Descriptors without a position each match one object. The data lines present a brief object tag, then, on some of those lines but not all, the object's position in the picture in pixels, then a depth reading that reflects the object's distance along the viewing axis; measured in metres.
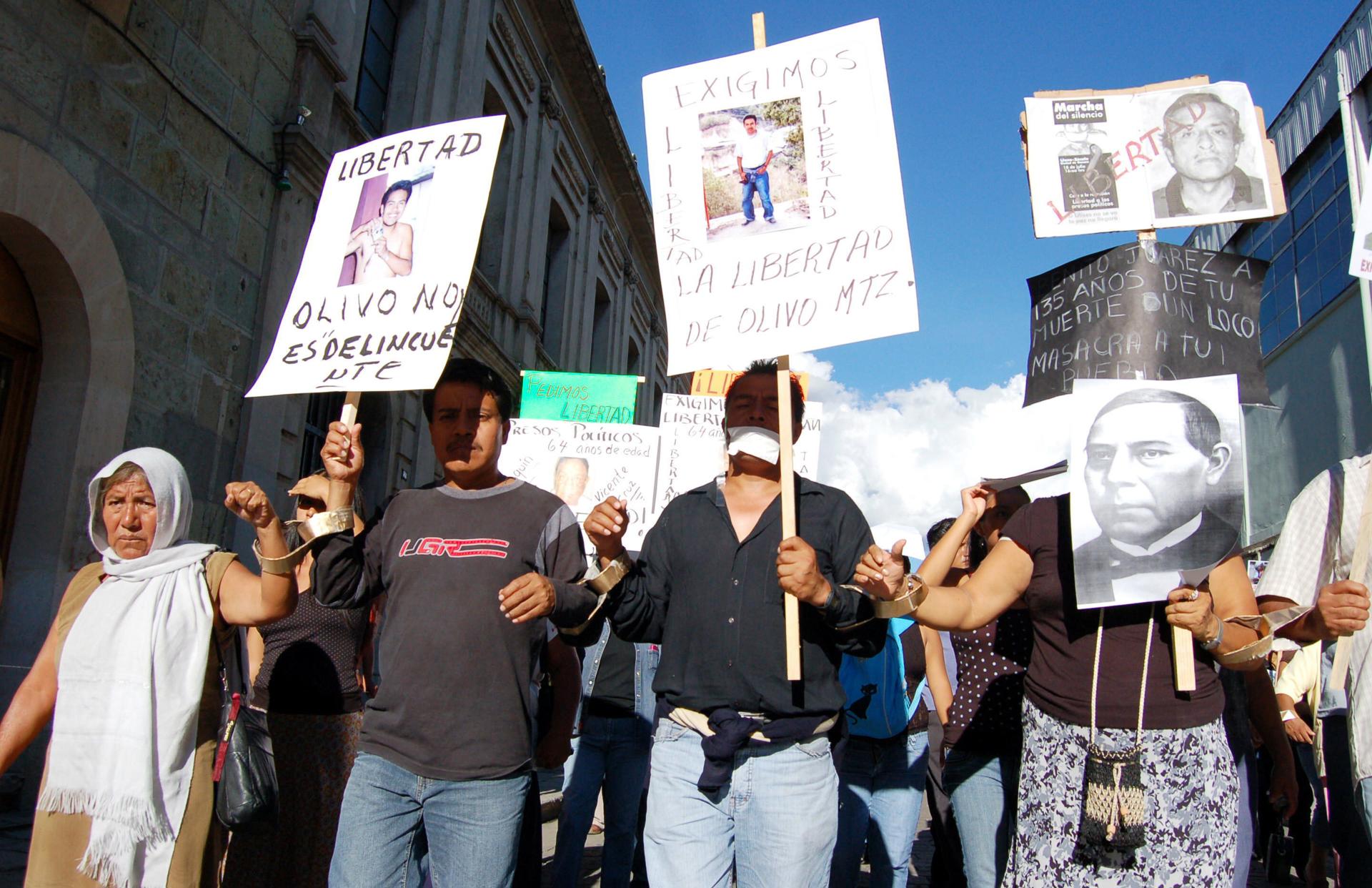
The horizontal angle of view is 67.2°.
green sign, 8.92
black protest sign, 3.29
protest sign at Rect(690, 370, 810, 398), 9.04
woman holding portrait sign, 2.50
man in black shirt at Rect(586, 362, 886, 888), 2.54
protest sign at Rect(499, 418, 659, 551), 7.27
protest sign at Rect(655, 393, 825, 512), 7.23
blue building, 18.42
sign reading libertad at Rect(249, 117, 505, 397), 2.99
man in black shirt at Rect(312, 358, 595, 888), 2.68
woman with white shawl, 2.74
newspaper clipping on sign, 3.56
